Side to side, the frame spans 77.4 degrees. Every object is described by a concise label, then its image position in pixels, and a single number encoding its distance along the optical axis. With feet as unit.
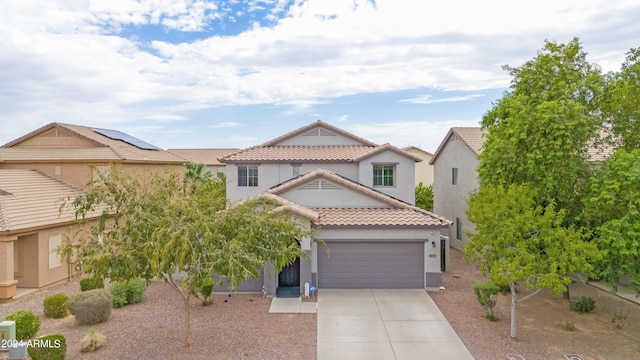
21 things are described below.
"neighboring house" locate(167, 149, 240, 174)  203.00
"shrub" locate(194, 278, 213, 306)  52.31
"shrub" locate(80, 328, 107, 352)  38.96
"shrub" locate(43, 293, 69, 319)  48.67
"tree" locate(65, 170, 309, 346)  33.45
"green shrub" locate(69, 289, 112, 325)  45.96
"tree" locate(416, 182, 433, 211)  111.04
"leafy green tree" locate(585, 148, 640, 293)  38.93
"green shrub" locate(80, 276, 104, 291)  56.34
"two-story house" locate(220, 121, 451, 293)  61.00
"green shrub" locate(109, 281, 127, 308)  52.29
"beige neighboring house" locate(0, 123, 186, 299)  59.11
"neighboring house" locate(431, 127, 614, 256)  84.94
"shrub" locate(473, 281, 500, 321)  49.14
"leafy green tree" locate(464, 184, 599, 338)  39.32
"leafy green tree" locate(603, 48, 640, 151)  46.99
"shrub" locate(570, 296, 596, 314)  51.34
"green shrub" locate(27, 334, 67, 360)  34.60
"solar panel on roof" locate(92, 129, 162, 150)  107.89
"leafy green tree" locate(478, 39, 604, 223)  46.55
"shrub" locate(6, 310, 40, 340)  41.04
